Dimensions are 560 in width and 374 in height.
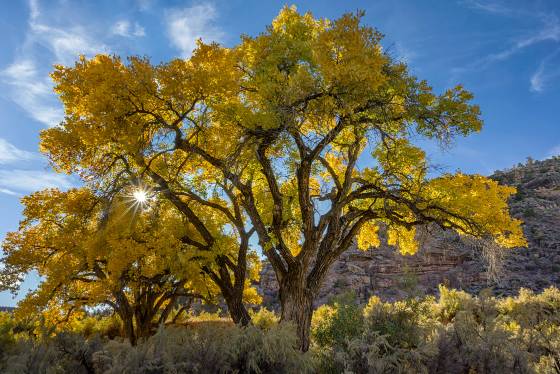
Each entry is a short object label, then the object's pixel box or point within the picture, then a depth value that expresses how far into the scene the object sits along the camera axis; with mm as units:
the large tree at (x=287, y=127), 11031
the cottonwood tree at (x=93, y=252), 12227
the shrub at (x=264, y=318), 19758
